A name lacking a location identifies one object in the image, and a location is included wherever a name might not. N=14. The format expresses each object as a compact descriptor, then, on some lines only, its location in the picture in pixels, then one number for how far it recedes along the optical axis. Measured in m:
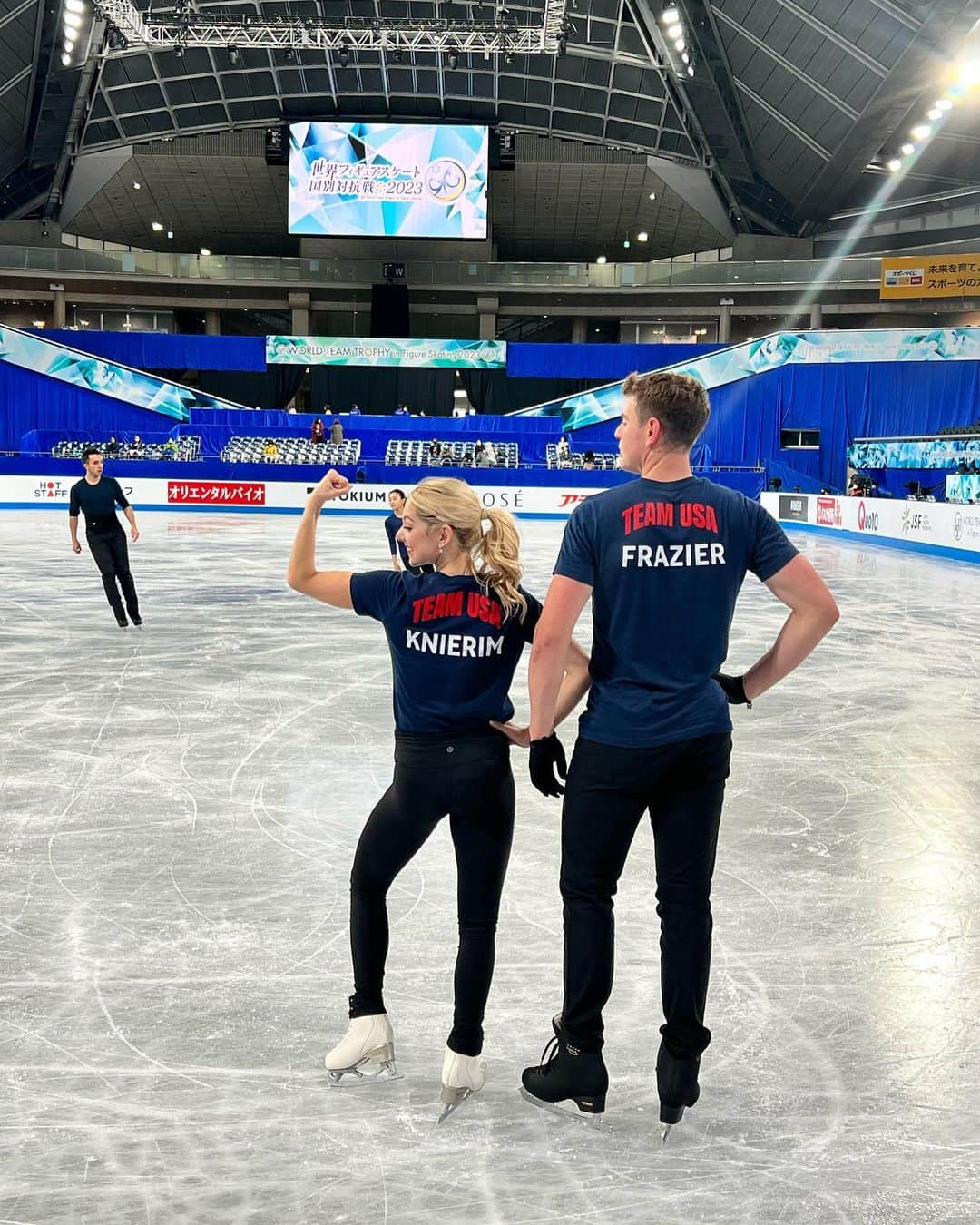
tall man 2.81
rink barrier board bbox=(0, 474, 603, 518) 30.45
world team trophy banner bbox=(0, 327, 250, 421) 38.78
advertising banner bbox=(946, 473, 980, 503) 26.30
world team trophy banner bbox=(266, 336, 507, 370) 42.91
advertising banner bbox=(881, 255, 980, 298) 39.16
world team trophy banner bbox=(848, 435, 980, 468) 29.94
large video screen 43.44
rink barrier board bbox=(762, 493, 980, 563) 20.78
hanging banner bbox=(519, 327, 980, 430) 35.16
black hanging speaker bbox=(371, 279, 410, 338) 45.58
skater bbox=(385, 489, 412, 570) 9.59
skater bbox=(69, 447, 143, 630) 10.80
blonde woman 2.98
